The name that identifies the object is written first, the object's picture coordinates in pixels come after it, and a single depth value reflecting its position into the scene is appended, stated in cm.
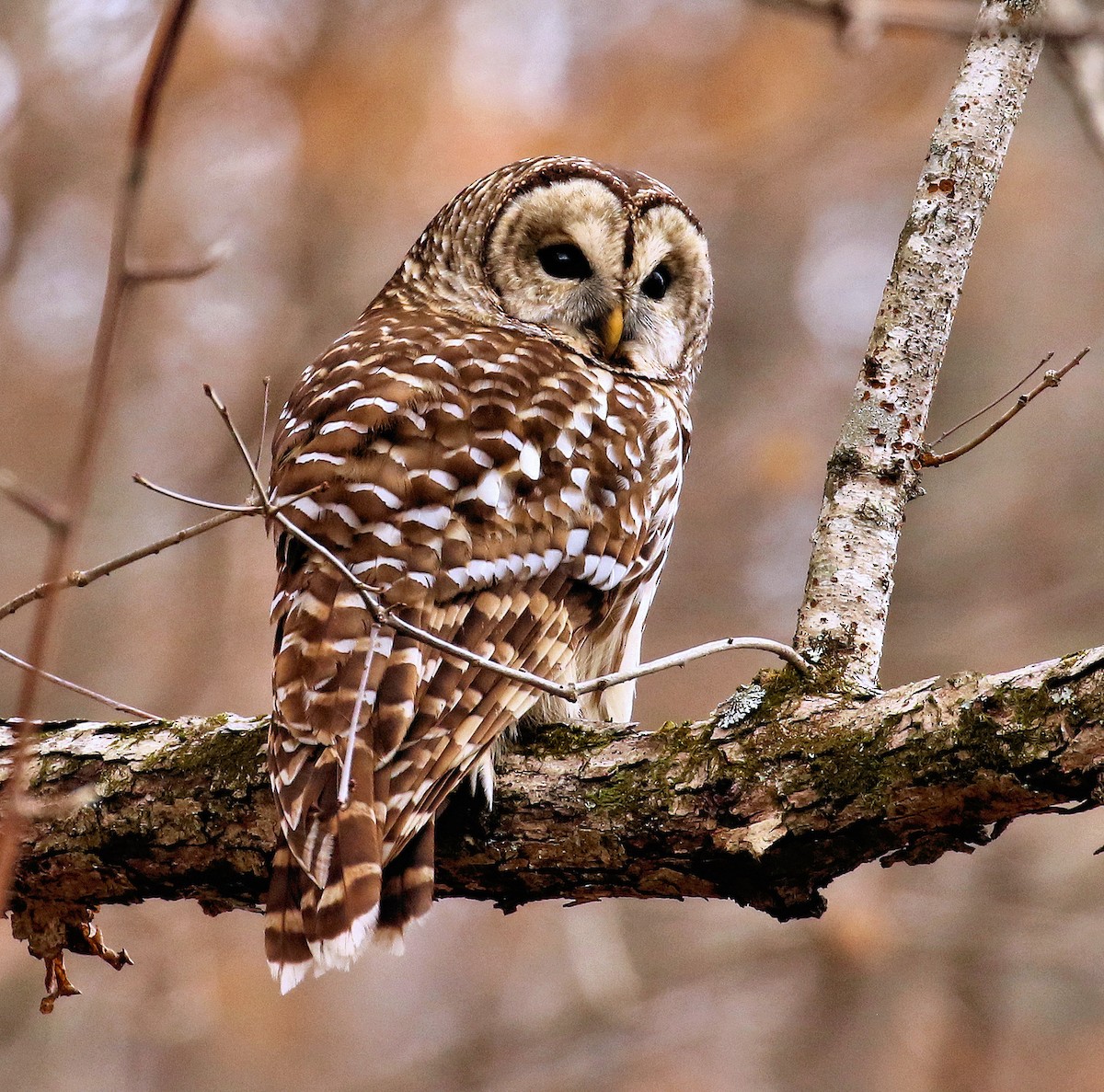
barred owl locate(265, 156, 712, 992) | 1117
